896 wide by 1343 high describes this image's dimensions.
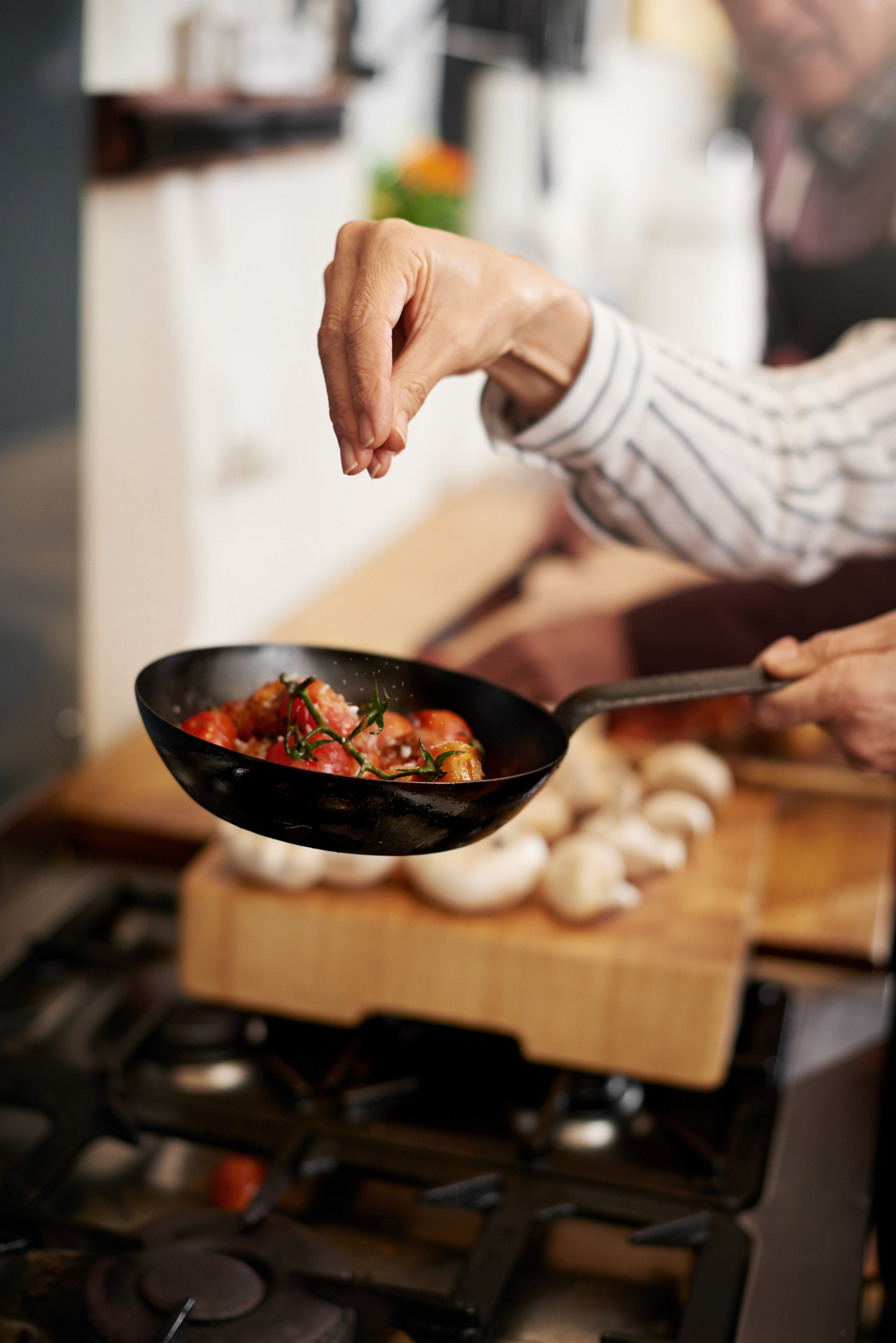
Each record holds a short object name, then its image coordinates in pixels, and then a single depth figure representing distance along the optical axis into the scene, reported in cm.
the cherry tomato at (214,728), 59
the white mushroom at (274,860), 87
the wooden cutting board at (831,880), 102
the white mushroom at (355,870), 88
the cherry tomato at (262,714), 62
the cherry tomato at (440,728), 63
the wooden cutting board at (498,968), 84
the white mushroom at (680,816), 101
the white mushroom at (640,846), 94
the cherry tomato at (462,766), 59
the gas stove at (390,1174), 66
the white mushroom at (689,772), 106
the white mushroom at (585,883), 87
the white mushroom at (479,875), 87
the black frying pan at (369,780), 54
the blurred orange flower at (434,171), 175
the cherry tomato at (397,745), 62
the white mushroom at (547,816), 97
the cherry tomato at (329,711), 60
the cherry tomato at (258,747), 60
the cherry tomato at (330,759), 58
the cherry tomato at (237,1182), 73
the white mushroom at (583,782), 102
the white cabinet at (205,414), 118
